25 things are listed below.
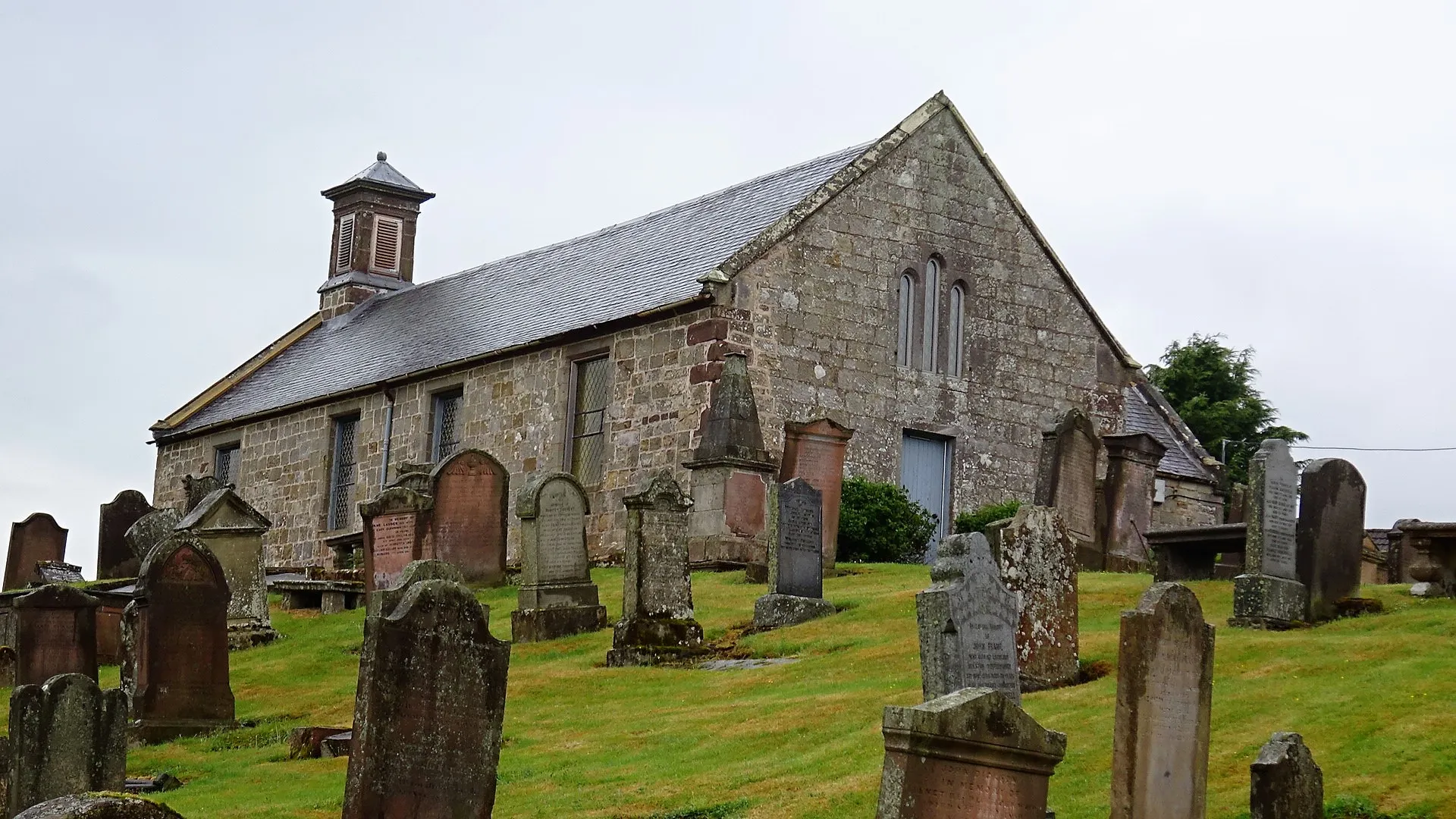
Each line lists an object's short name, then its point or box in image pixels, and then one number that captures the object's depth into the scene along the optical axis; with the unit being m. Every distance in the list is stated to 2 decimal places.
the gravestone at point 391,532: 27.23
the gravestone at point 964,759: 10.45
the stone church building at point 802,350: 31.92
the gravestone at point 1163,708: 12.04
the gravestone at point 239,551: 25.61
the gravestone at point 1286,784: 11.61
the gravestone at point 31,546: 35.34
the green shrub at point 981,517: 30.75
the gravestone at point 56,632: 20.33
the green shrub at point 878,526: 29.23
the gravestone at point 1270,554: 18.08
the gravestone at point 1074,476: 24.55
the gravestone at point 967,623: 13.80
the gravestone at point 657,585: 20.94
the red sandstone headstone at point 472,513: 27.94
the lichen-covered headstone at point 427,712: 12.07
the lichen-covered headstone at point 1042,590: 16.31
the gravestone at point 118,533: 34.94
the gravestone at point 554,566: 23.23
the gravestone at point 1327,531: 18.36
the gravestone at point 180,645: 19.28
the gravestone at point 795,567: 21.86
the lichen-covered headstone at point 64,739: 14.39
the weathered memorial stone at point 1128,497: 25.59
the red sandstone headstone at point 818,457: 26.81
